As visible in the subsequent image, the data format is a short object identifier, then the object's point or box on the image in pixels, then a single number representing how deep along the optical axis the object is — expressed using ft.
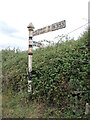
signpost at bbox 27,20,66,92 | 9.35
